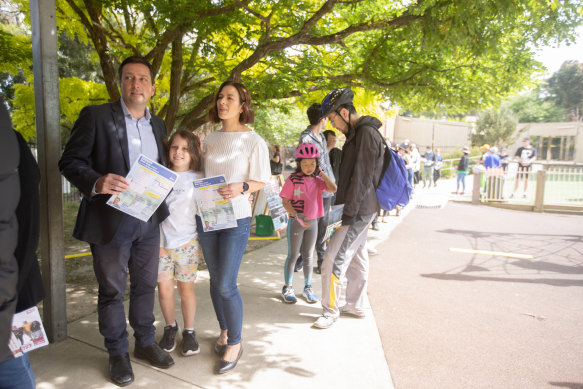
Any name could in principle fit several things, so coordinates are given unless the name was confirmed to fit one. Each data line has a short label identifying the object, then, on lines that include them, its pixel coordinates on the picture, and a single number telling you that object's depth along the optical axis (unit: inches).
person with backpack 141.6
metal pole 118.0
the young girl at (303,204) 163.6
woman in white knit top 112.7
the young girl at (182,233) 115.3
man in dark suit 101.3
